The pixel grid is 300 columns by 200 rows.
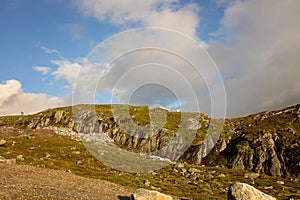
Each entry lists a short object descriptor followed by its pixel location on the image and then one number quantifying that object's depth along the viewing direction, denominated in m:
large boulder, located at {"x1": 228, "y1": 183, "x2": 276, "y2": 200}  39.84
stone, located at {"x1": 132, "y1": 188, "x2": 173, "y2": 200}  40.60
